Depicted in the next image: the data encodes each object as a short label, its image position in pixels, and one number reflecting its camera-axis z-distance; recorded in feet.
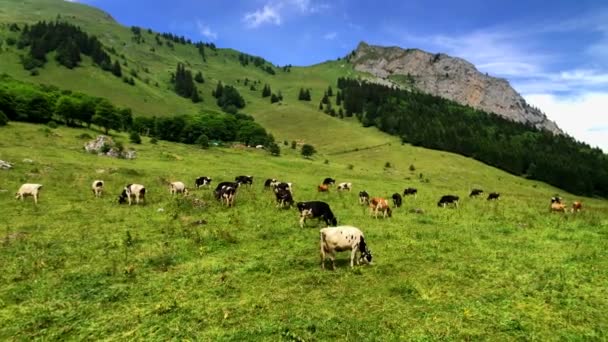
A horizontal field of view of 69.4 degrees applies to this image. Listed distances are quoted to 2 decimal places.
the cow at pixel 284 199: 102.27
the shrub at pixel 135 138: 268.62
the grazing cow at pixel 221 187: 104.19
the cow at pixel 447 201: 127.36
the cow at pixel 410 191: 157.64
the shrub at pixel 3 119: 235.56
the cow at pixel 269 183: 146.98
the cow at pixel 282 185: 131.85
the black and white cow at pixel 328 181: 166.71
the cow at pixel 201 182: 137.28
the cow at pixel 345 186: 160.66
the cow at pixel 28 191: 98.17
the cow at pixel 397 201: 117.70
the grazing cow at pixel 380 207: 96.07
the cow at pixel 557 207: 113.39
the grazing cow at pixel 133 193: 100.85
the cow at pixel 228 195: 100.22
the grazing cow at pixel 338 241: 55.42
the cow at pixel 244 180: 149.14
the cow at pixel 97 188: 111.06
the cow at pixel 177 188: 118.52
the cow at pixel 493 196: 156.02
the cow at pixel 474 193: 172.12
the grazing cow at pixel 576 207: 117.08
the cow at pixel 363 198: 120.06
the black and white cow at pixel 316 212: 80.12
